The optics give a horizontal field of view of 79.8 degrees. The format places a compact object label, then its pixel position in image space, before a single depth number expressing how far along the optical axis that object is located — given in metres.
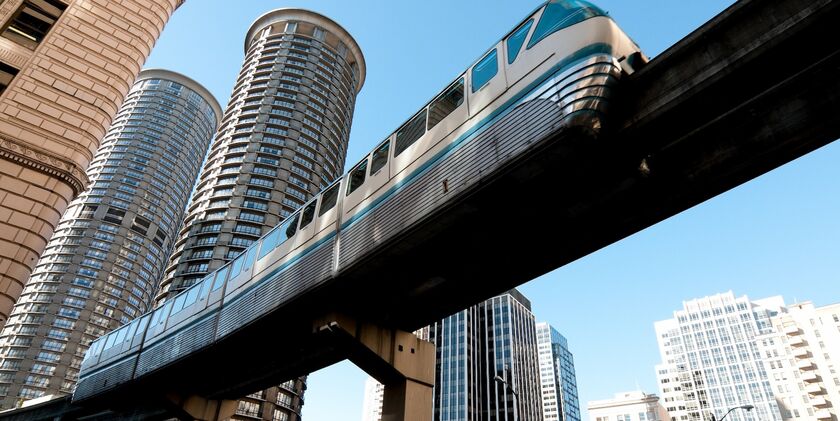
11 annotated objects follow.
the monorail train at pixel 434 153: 7.71
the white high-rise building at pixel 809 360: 86.56
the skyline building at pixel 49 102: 15.83
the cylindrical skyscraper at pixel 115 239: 86.75
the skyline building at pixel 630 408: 113.69
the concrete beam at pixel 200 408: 22.28
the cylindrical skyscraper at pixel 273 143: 63.16
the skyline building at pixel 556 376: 164.41
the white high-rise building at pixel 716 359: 107.31
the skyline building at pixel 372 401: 155.50
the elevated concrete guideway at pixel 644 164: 7.09
